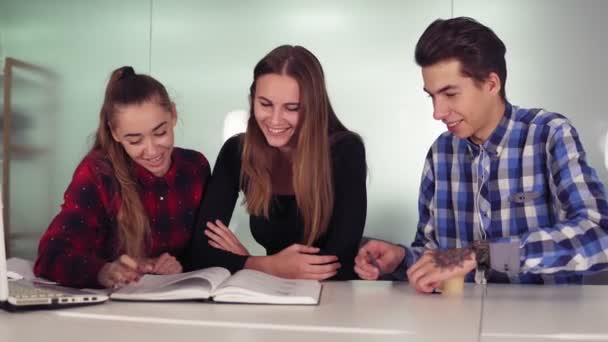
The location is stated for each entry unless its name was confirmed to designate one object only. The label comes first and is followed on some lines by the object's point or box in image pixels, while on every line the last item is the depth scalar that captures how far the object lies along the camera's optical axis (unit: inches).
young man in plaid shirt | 68.9
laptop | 49.9
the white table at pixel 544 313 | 44.0
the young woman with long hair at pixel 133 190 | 74.5
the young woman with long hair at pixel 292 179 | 78.2
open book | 54.3
